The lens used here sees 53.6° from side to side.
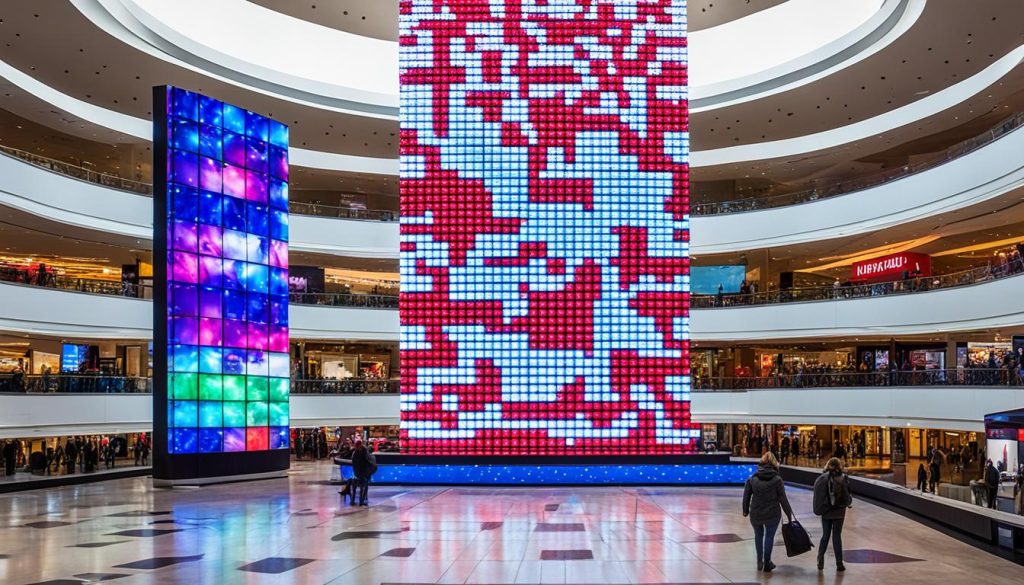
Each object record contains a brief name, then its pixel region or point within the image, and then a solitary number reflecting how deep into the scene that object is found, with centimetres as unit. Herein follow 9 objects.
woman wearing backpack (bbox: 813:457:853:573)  1162
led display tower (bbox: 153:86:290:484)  2497
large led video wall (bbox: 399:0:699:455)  2373
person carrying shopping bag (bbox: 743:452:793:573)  1177
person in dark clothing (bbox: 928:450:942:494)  2609
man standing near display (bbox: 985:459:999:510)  2003
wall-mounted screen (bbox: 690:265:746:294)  4147
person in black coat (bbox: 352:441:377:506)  1992
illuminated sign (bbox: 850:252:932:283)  3394
